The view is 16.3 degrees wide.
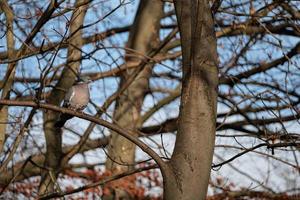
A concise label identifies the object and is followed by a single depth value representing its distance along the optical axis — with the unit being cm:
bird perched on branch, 1106
